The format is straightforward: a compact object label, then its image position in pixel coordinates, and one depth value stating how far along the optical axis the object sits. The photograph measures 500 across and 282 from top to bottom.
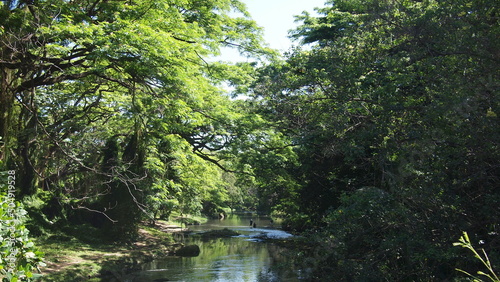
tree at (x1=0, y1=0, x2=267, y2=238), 9.38
